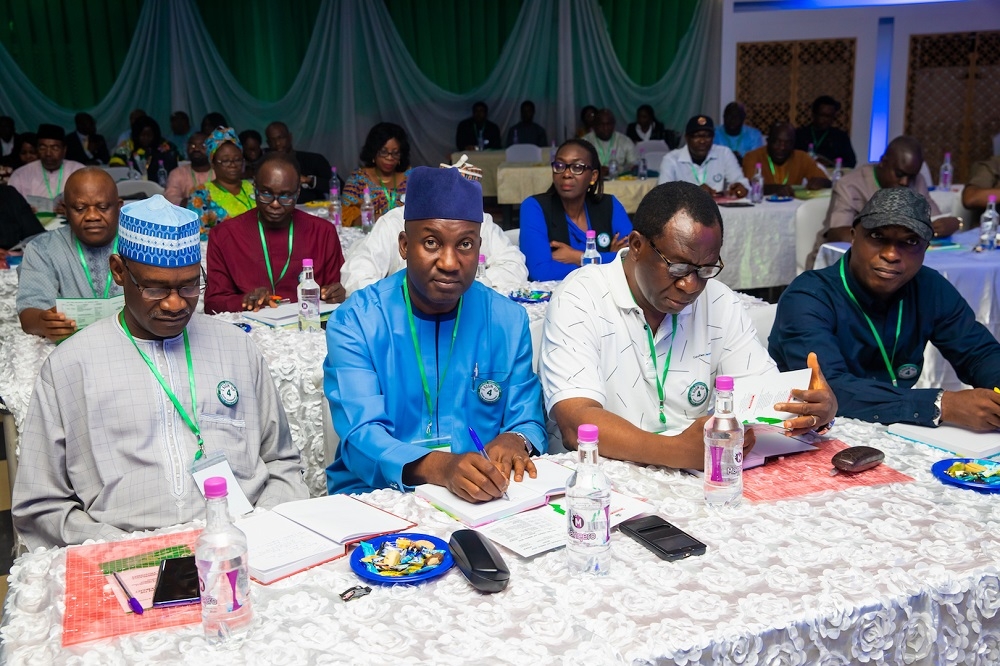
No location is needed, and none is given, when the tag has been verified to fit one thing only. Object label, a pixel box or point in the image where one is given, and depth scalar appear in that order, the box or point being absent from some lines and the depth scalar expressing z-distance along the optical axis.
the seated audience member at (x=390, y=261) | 4.38
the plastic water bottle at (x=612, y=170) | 9.34
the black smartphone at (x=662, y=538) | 1.70
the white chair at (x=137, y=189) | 6.80
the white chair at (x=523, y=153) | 11.63
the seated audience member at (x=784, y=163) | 8.14
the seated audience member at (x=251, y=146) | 9.48
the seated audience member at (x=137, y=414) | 2.14
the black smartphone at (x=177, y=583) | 1.52
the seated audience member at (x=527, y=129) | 13.10
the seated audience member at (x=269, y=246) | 4.27
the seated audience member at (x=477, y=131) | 13.12
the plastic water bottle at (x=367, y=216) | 6.05
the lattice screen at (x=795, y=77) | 12.70
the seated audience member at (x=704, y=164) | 7.80
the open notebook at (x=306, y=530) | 1.65
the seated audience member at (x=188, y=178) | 6.87
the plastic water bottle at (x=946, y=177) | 7.58
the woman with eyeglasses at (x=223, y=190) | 5.89
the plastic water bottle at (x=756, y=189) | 7.53
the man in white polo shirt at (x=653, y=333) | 2.33
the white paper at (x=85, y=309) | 3.11
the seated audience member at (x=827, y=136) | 10.56
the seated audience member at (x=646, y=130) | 13.05
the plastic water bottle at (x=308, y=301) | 3.61
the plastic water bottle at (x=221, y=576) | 1.42
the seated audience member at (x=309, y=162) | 8.93
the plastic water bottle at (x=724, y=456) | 1.92
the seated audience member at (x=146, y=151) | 10.13
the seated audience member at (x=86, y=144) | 11.17
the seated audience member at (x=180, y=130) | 12.05
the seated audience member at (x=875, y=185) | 5.62
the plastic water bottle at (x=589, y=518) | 1.62
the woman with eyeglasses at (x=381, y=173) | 6.04
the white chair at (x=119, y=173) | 9.34
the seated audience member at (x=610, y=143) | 11.27
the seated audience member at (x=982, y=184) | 6.42
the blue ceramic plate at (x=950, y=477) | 1.99
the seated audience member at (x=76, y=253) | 3.44
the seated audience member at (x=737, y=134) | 10.62
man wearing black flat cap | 2.75
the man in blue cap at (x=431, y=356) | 2.33
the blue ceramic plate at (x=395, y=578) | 1.59
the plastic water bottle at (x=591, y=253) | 4.55
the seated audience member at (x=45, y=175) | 7.78
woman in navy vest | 5.08
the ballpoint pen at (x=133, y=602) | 1.50
